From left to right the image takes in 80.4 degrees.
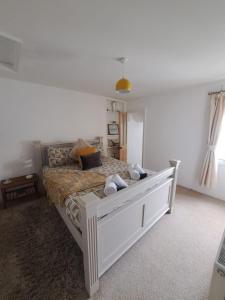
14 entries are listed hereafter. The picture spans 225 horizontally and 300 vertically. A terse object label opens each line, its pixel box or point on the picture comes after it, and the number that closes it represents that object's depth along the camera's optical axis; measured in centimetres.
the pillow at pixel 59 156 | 273
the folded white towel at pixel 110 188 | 152
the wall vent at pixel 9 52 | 137
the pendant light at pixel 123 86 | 166
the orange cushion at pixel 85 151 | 280
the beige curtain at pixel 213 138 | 254
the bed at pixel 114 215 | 107
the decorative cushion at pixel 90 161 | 260
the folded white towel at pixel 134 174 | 205
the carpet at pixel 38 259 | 123
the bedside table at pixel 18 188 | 238
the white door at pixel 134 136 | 480
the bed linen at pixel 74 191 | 142
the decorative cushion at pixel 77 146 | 294
